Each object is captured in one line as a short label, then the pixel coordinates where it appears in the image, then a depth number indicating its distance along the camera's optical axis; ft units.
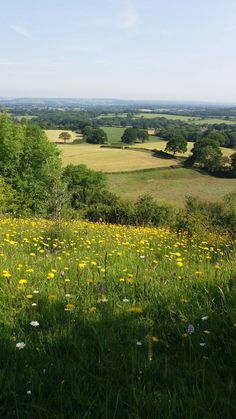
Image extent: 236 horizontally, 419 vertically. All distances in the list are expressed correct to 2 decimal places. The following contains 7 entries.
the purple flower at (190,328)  9.02
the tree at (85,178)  182.79
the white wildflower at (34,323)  9.99
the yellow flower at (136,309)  11.10
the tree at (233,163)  263.29
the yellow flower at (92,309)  11.11
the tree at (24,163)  94.12
